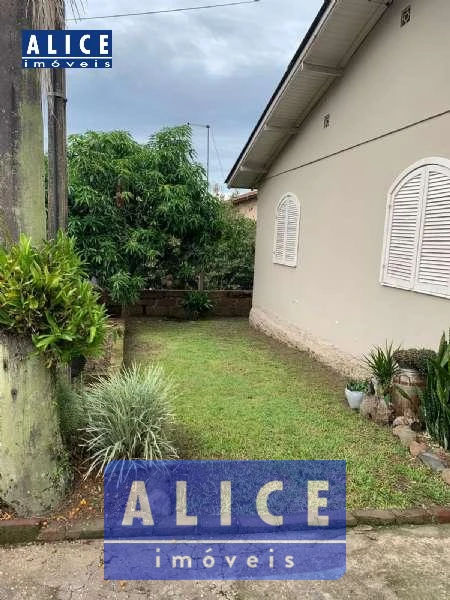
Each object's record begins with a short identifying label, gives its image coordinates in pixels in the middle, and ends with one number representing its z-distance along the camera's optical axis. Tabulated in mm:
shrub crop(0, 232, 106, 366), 2695
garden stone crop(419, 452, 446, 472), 3848
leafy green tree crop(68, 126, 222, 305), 9523
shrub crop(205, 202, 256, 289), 13031
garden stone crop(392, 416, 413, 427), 4688
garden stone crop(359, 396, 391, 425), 4907
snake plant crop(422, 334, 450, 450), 4148
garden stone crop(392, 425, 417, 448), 4382
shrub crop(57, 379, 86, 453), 3568
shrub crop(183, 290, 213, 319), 11891
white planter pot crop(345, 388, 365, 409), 5309
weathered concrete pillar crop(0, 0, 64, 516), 2812
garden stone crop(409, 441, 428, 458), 4125
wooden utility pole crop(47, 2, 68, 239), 4223
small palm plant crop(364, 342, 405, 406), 4977
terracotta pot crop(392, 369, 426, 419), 4695
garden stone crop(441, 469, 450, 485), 3654
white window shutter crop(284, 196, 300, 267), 8656
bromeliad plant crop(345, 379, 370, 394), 5301
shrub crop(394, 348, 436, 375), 4625
